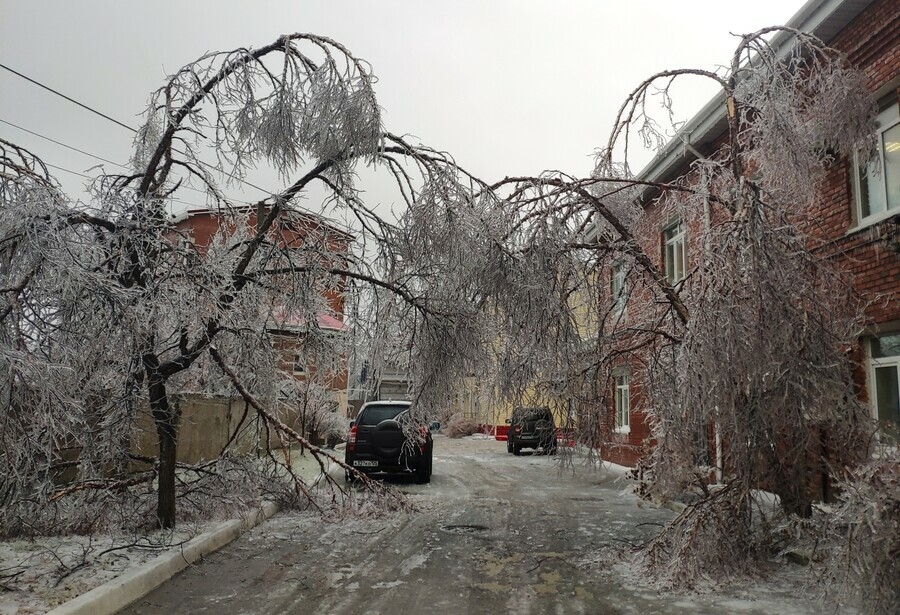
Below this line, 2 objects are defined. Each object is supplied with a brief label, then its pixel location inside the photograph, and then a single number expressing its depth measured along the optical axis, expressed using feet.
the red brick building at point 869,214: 25.16
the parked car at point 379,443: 42.75
